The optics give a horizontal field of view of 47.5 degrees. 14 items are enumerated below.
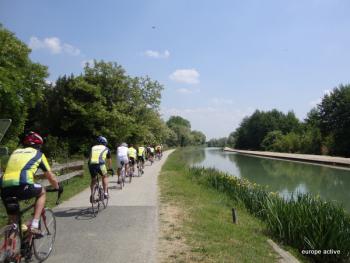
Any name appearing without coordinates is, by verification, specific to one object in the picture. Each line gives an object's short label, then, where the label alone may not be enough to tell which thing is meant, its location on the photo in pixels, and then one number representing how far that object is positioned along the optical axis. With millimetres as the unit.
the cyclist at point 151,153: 33075
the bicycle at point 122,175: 15219
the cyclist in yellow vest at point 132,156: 18194
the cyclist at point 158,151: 41656
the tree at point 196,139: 173250
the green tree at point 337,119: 50625
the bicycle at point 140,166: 21130
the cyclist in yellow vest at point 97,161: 9617
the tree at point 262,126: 98125
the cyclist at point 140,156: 21422
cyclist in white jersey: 14709
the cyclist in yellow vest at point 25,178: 5223
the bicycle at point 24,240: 4887
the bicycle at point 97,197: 9488
